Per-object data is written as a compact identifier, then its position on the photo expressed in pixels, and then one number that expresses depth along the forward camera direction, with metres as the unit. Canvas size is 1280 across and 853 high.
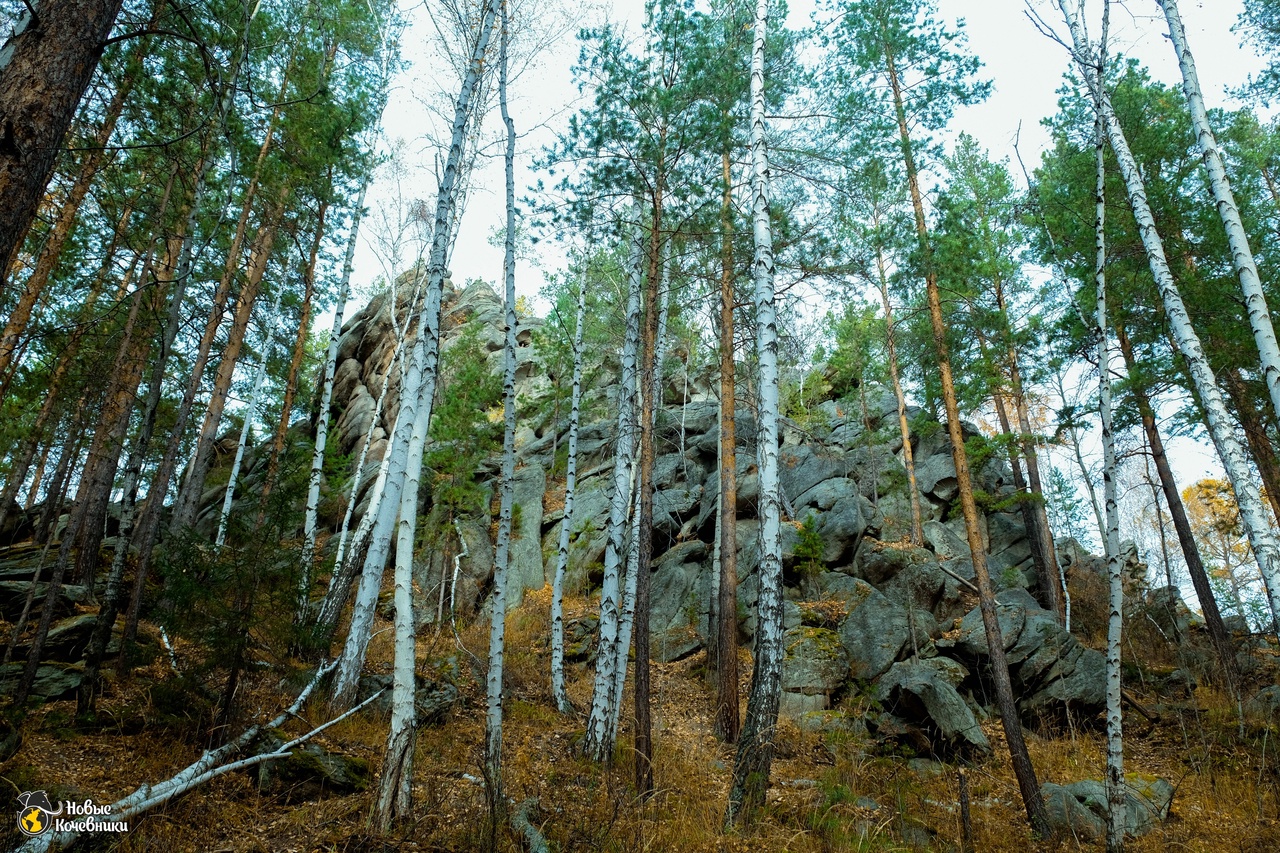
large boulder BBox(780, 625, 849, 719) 11.39
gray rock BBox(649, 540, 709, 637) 15.21
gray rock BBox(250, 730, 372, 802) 5.75
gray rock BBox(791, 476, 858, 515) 19.47
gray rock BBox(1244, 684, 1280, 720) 9.91
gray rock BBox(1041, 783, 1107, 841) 7.09
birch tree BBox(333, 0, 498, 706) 5.63
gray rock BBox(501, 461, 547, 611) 17.67
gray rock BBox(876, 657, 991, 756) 9.73
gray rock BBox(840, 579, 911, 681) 12.12
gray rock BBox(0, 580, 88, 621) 8.96
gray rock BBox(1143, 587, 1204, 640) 14.68
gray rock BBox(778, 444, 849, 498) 21.38
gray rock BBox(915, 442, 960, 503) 21.09
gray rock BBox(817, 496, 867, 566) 17.42
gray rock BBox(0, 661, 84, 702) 6.80
